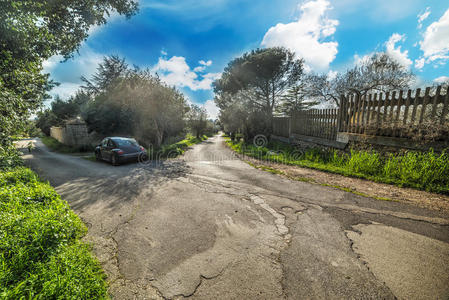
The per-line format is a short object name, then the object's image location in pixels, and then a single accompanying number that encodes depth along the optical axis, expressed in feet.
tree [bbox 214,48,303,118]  62.28
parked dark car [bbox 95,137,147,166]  27.71
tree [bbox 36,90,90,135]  84.02
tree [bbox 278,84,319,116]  67.36
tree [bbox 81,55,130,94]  88.84
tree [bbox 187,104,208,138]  114.83
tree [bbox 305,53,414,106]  52.01
